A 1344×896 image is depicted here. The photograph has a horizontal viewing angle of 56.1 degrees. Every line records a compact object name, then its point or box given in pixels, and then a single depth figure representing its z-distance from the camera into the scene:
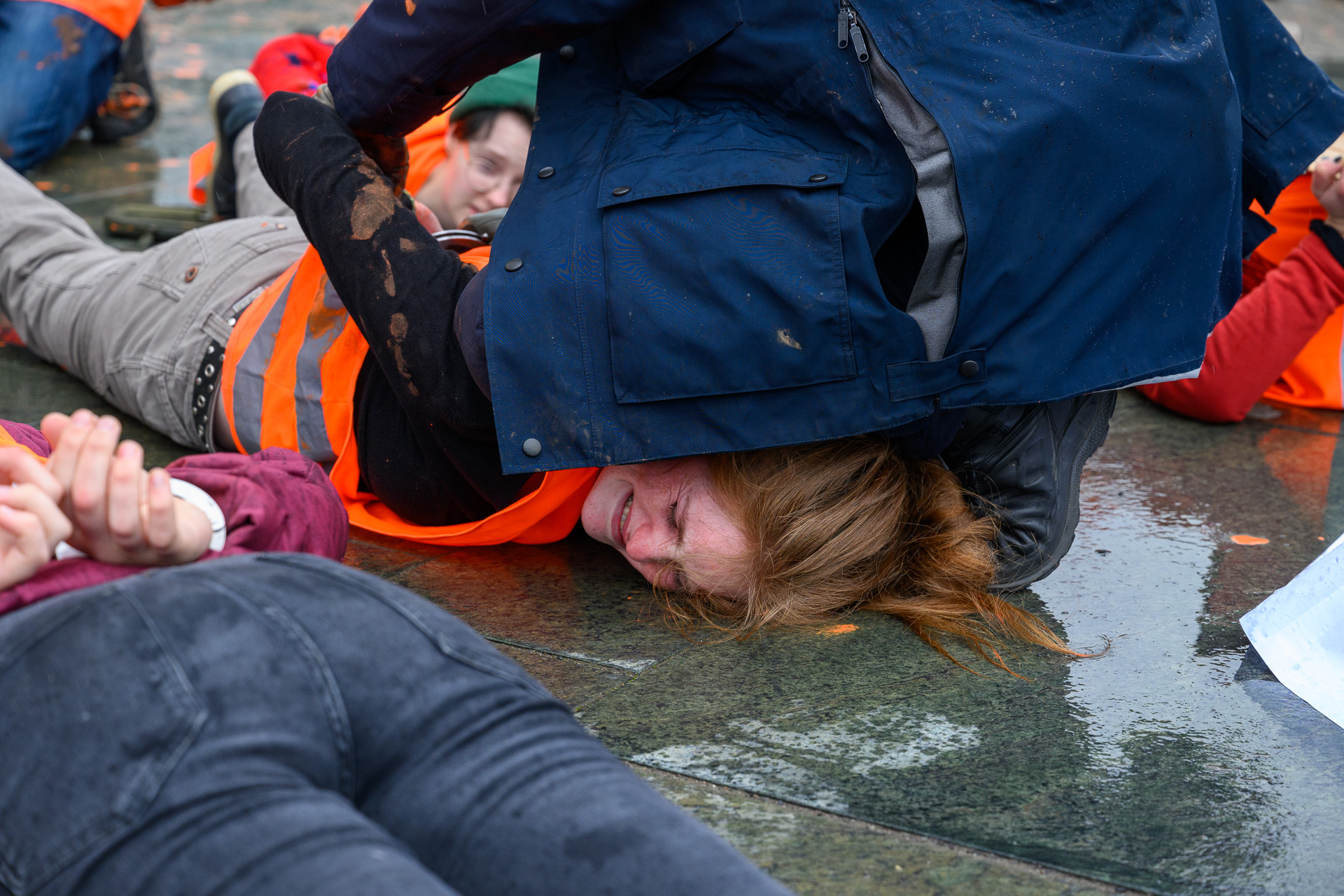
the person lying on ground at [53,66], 4.47
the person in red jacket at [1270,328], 3.19
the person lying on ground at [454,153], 3.63
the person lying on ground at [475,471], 2.08
